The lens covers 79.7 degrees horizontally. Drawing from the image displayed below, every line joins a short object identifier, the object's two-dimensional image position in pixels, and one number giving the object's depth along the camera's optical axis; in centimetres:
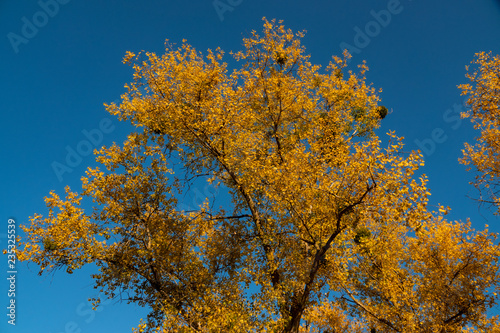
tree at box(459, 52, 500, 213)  1313
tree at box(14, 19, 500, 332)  1137
